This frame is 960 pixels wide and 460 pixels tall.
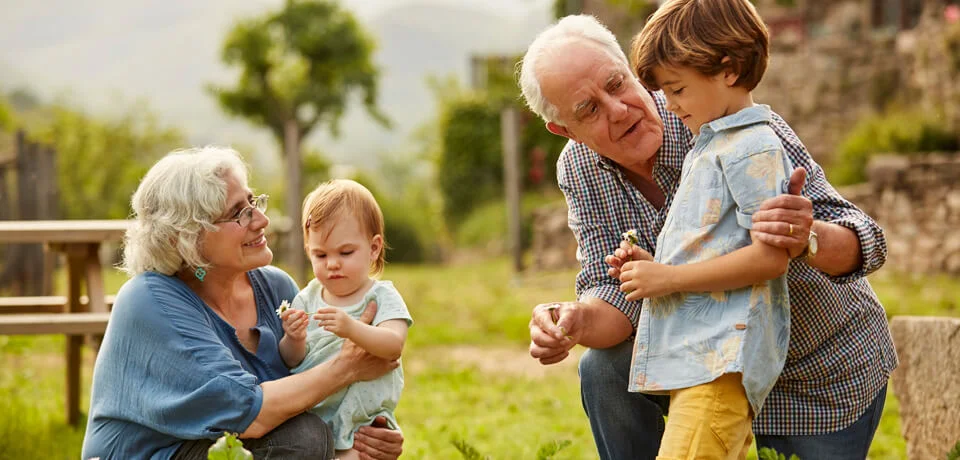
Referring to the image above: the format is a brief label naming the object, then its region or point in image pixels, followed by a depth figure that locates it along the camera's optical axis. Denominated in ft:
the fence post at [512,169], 38.50
